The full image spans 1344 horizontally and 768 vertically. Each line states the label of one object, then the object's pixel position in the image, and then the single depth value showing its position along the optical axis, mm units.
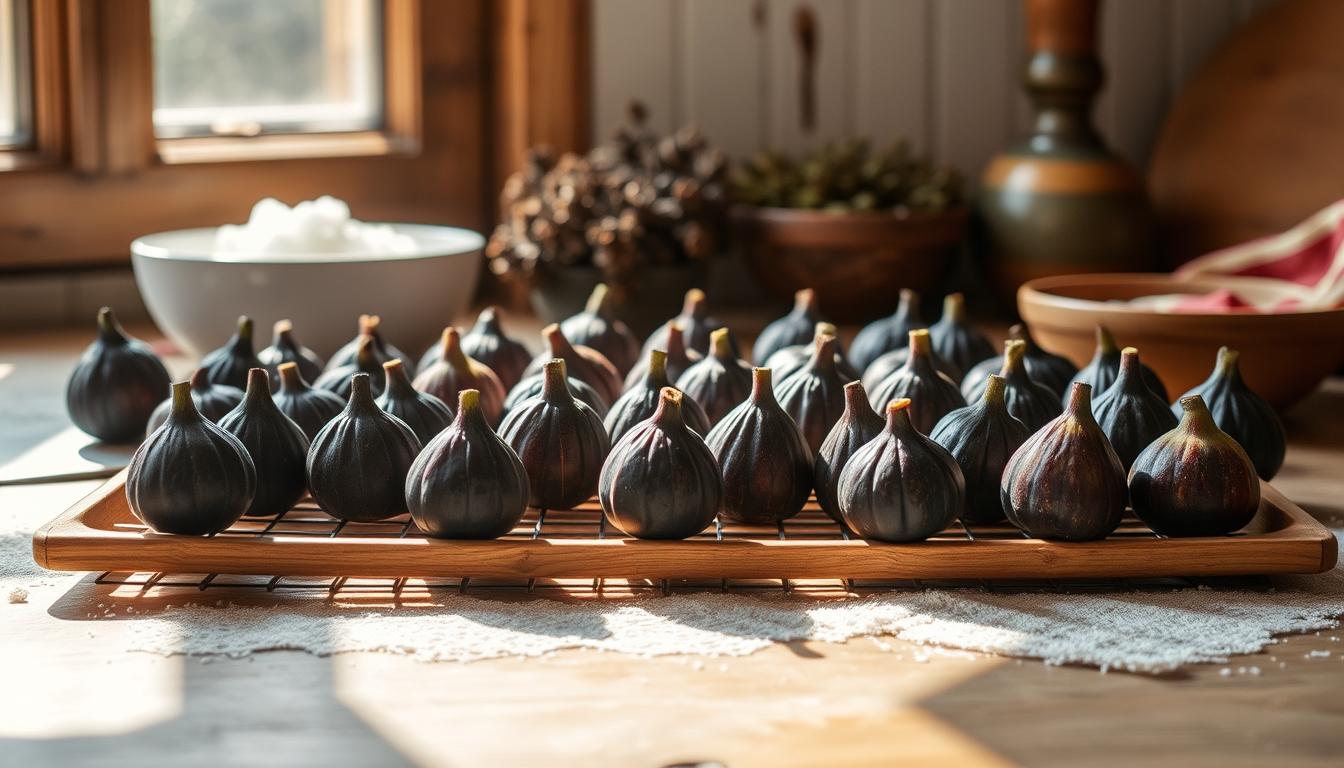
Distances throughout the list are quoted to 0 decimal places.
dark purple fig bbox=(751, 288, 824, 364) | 1301
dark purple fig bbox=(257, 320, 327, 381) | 1208
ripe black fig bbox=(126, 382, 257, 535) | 1033
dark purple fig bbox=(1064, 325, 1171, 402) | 1186
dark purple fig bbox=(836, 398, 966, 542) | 1030
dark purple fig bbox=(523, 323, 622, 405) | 1204
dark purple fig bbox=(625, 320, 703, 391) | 1211
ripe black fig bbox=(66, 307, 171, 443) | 1231
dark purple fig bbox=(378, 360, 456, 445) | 1109
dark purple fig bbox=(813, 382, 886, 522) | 1069
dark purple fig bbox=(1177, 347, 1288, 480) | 1149
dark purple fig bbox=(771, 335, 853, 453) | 1139
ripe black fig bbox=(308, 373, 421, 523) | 1066
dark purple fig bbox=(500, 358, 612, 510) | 1088
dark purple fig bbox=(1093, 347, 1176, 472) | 1104
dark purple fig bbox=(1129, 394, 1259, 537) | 1045
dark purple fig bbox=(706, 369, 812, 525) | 1073
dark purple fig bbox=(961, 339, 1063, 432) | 1133
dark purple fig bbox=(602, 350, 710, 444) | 1115
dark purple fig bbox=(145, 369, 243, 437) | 1146
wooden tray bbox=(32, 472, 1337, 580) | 1030
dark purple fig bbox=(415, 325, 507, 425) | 1180
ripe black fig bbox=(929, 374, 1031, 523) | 1076
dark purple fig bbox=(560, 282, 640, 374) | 1290
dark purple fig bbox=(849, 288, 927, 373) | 1303
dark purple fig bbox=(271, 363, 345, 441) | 1127
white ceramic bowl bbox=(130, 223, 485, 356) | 1374
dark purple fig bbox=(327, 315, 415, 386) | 1209
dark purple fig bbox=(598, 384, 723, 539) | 1035
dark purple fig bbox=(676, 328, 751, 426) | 1164
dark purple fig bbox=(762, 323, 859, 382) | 1174
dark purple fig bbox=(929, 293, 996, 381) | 1269
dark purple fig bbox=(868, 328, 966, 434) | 1141
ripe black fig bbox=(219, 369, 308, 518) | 1077
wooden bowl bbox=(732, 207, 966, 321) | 1586
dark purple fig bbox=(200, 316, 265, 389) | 1205
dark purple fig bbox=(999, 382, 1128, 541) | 1038
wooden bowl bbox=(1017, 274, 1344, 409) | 1295
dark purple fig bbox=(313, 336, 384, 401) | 1166
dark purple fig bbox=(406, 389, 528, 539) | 1031
